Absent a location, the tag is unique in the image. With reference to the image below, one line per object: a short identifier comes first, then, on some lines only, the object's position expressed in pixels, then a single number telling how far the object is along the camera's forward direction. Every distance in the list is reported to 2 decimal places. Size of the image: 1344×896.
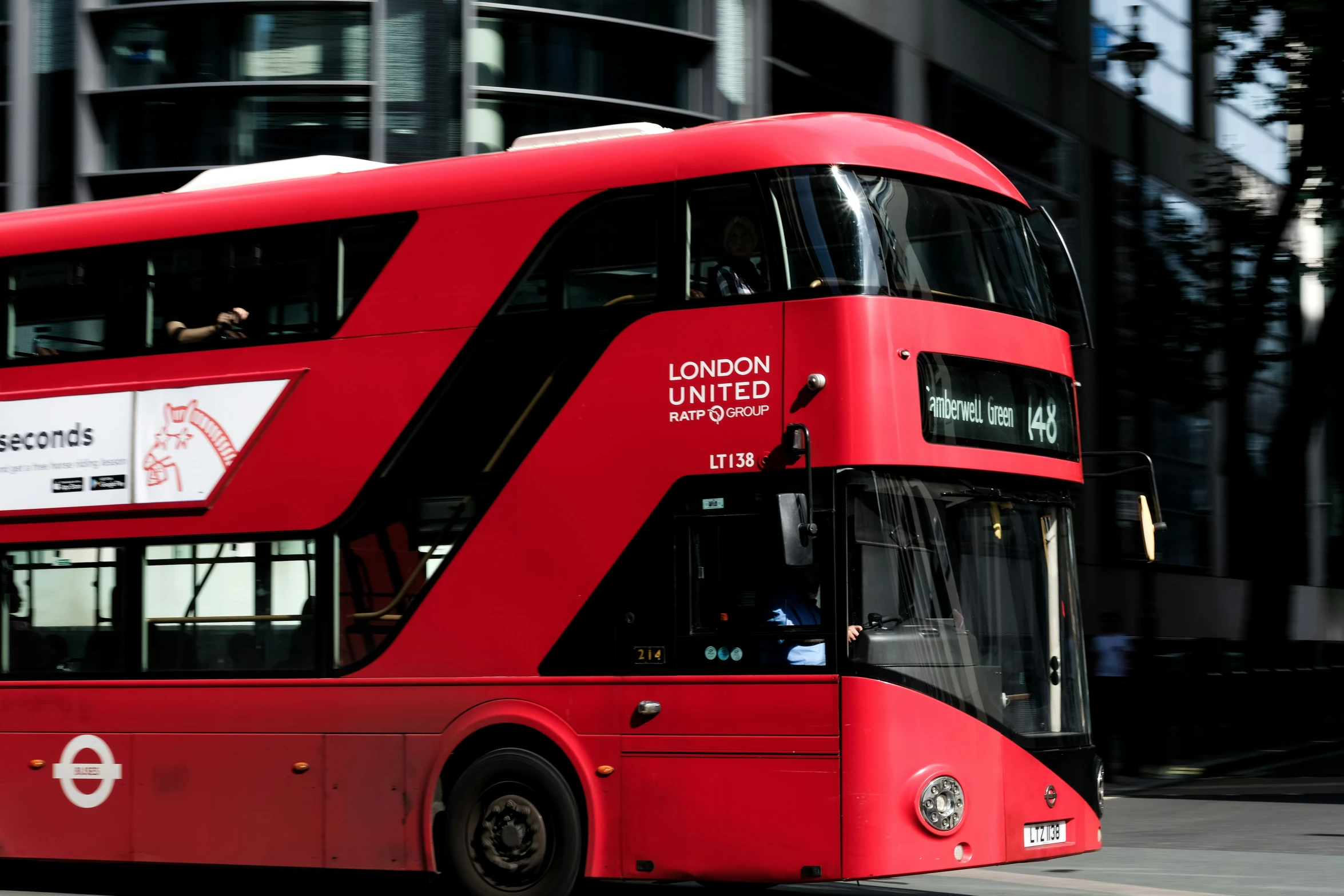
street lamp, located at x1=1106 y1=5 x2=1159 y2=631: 19.92
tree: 21.41
